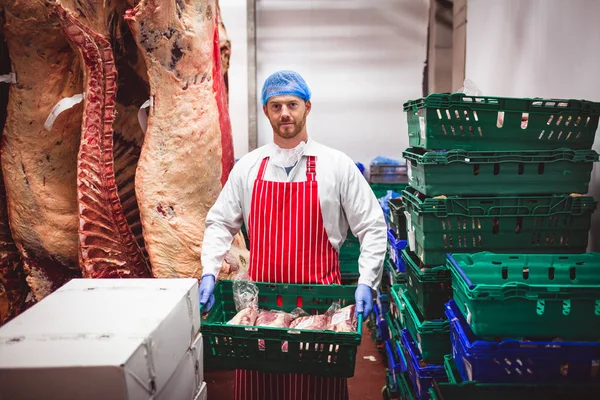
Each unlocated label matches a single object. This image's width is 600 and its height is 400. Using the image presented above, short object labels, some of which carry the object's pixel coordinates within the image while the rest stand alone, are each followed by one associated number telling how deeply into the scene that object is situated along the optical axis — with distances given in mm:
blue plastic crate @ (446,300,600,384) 1609
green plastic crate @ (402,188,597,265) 2182
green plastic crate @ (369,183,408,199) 5617
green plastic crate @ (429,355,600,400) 1614
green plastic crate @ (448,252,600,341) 1604
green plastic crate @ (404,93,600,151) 2152
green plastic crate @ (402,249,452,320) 2279
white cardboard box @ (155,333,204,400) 1280
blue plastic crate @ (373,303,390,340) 3743
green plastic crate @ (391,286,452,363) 2285
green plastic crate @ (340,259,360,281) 5125
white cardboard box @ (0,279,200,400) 1014
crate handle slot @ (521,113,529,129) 2197
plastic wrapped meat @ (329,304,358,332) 1743
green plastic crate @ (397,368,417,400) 2528
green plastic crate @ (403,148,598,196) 2176
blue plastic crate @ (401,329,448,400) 2275
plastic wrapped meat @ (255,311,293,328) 1912
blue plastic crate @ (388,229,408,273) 2941
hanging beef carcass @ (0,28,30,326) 2906
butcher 2260
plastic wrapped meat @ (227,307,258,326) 1857
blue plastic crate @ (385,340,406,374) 2770
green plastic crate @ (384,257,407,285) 3059
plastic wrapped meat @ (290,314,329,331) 1869
